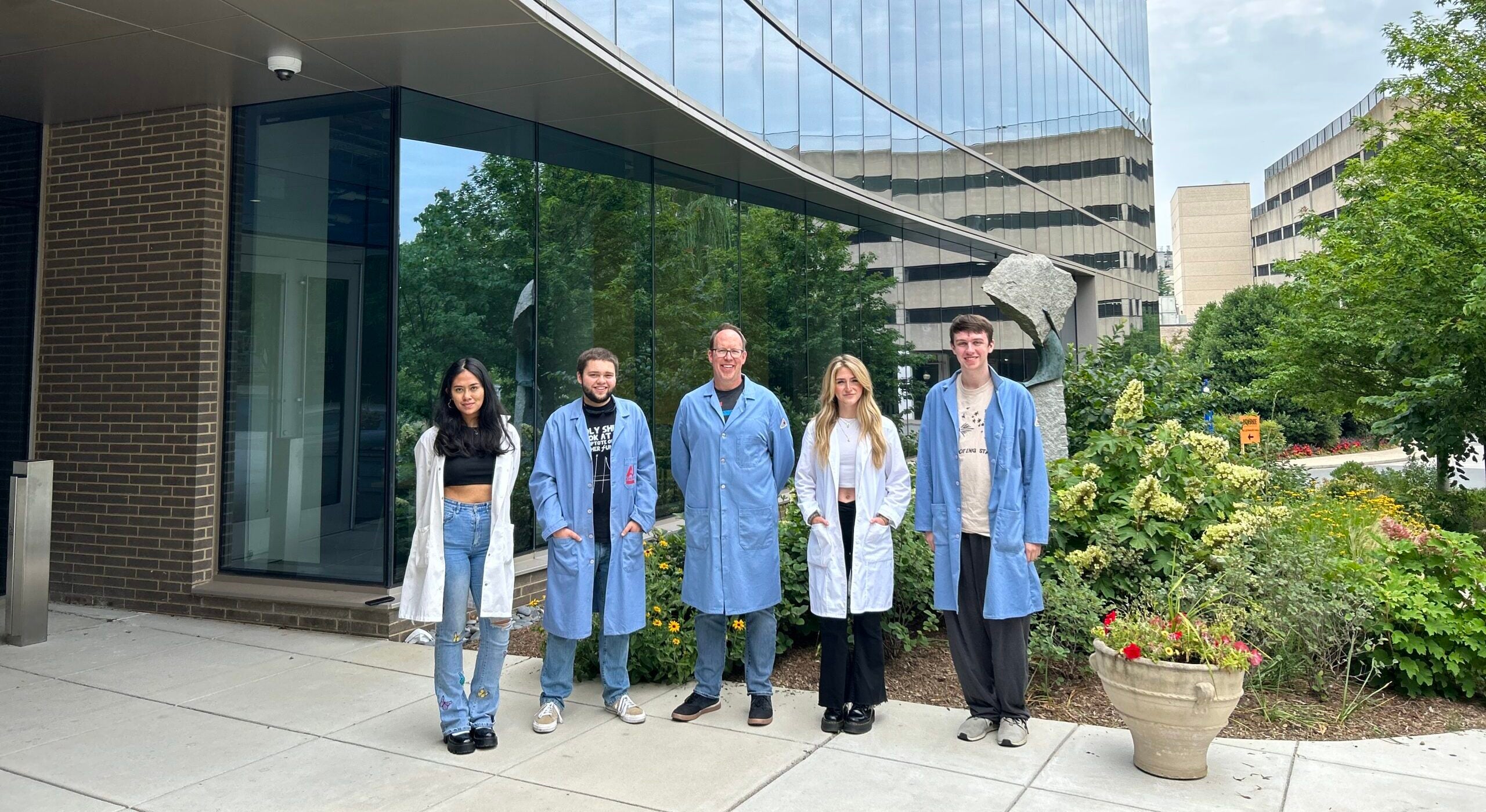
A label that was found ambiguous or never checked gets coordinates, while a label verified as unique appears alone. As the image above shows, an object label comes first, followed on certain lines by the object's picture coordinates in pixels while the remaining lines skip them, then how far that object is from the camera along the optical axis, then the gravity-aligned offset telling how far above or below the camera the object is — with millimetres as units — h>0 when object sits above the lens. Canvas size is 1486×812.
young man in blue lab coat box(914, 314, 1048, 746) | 4633 -355
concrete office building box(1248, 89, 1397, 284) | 65125 +20318
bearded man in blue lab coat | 4926 -362
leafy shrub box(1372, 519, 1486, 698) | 5148 -942
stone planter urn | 4059 -1082
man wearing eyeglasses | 4934 -306
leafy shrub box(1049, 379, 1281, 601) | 5918 -364
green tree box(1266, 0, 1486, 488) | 9805 +1915
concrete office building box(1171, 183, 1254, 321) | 103375 +22123
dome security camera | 6773 +2665
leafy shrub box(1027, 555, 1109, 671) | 5395 -985
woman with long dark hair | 4613 -439
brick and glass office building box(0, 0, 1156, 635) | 6859 +1600
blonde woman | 4816 -402
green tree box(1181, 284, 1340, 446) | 27922 +3180
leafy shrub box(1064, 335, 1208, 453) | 11180 +706
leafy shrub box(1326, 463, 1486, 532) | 11031 -546
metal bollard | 6617 -730
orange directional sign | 13100 +206
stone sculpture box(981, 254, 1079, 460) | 10086 +1364
